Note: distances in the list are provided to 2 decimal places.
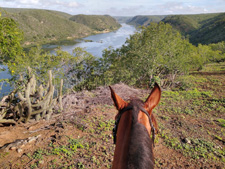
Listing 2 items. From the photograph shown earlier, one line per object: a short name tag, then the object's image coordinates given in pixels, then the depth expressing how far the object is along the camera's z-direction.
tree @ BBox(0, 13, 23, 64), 4.23
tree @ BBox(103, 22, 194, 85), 13.56
